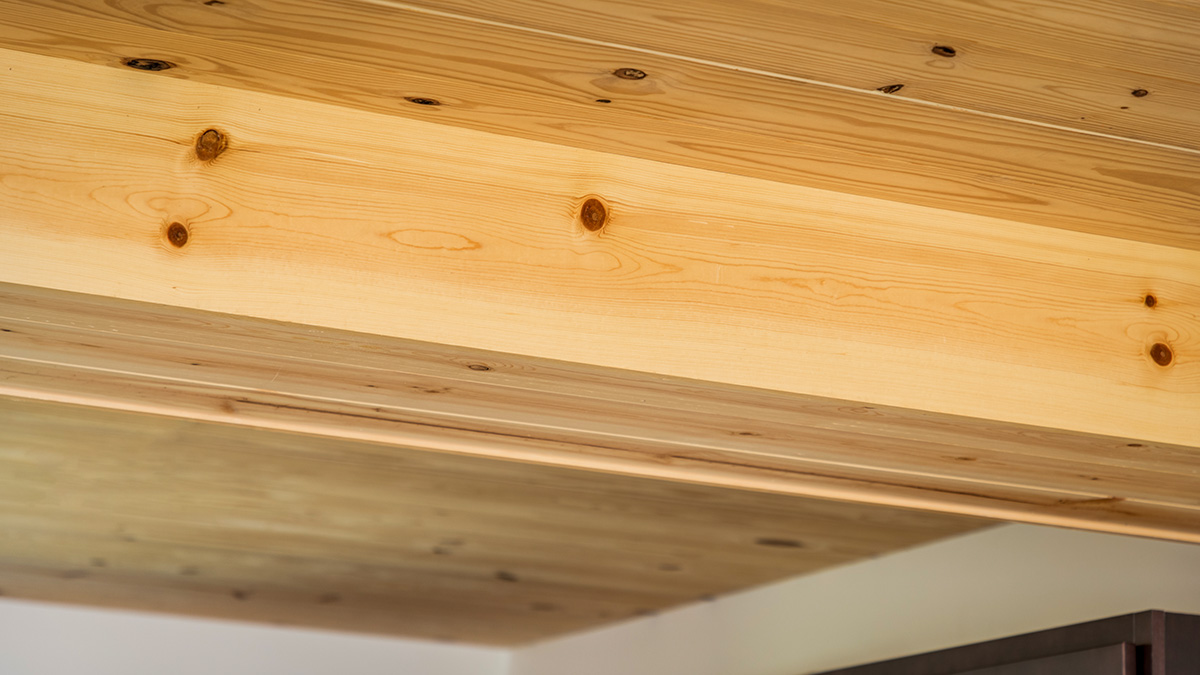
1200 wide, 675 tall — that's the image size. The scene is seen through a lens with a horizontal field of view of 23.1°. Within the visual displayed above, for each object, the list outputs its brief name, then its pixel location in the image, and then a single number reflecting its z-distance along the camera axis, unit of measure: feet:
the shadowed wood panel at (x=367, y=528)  11.50
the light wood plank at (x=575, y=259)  8.20
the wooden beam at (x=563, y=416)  8.42
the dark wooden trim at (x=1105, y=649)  9.73
